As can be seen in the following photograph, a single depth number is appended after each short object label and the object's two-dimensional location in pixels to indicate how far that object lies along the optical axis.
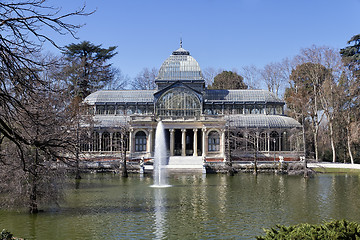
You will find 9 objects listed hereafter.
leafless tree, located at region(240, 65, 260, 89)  87.89
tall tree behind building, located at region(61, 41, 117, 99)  76.06
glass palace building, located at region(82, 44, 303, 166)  56.84
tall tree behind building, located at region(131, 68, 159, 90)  91.56
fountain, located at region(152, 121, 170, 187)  38.58
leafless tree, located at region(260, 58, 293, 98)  80.06
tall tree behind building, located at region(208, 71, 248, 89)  84.25
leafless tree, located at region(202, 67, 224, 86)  93.23
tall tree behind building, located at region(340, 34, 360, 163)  51.34
